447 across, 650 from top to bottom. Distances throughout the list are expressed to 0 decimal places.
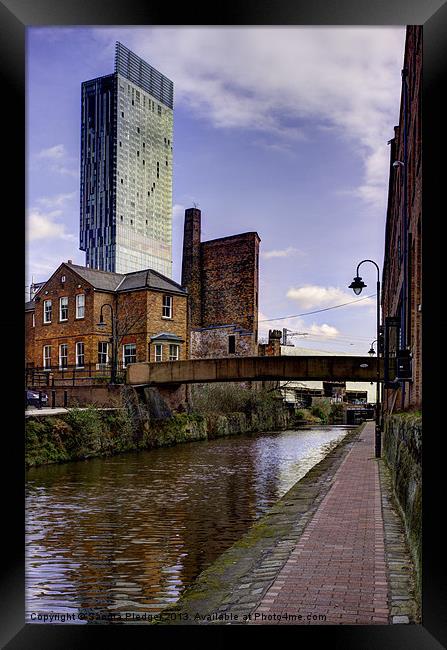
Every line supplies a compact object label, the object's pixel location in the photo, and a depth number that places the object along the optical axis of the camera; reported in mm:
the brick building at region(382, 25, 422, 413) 10672
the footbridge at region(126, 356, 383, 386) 25234
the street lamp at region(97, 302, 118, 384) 27859
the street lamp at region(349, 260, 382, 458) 16359
